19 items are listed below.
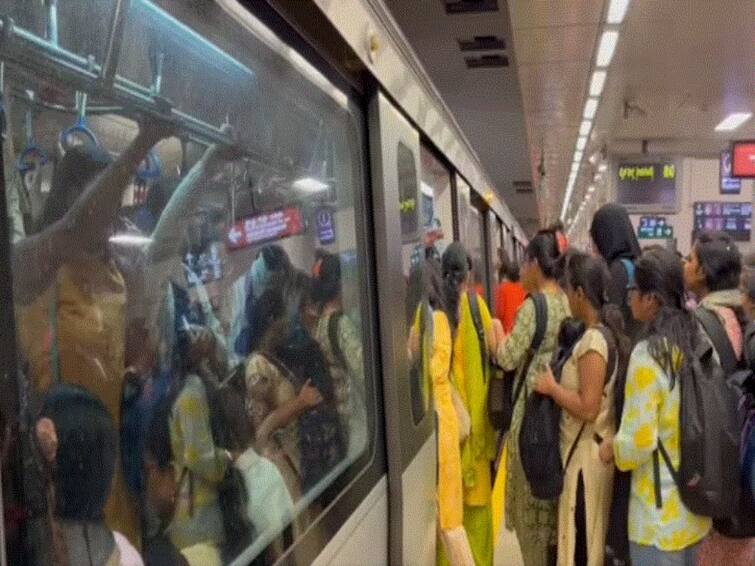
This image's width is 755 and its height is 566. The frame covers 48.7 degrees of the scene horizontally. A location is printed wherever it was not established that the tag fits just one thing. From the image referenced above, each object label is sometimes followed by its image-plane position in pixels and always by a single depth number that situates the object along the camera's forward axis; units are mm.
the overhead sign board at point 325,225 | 1829
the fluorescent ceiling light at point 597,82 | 7275
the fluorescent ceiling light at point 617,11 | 5051
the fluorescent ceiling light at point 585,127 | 9806
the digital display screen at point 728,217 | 14047
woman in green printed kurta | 3076
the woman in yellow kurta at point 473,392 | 3240
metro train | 861
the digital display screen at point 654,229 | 13578
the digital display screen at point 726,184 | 12444
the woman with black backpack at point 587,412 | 2789
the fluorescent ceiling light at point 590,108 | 8523
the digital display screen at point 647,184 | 13117
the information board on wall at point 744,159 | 9758
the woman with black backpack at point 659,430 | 2451
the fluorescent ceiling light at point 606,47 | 5852
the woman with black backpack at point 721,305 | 2771
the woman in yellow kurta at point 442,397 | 2742
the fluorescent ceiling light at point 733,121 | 10458
